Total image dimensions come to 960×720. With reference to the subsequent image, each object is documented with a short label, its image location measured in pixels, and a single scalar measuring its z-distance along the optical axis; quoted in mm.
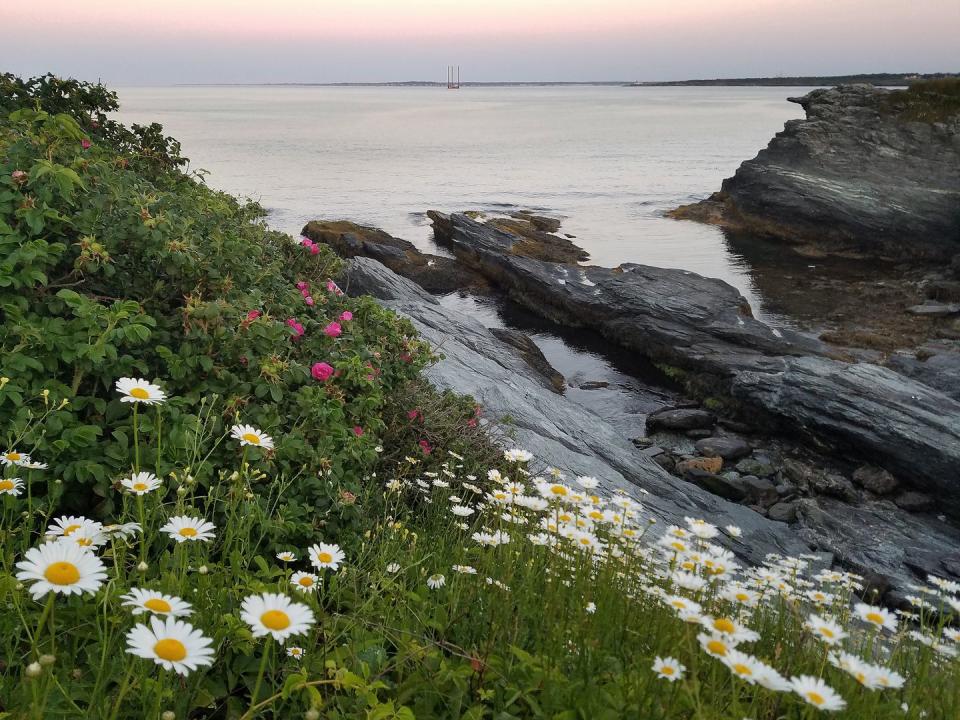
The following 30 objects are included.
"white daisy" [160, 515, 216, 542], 2312
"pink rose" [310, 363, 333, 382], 4691
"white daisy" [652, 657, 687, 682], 2182
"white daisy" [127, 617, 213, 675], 1522
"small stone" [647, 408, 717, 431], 15227
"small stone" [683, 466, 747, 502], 12312
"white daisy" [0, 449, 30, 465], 2480
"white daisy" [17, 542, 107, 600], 1563
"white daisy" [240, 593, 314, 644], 1660
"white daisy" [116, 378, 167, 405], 2551
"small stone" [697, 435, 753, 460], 13844
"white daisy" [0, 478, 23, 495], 2475
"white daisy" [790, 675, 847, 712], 1878
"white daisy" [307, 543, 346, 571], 2660
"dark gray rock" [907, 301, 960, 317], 22609
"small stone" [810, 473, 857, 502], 12398
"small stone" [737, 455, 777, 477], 13305
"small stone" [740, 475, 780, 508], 12195
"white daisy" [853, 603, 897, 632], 2891
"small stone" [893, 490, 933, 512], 12086
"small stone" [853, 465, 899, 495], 12539
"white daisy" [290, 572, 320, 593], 2520
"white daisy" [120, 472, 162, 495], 2490
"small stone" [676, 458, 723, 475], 13125
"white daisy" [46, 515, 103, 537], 2209
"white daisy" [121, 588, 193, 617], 1732
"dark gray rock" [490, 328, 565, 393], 17581
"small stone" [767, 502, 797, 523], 11531
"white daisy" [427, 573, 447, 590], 3254
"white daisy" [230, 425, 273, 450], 2912
